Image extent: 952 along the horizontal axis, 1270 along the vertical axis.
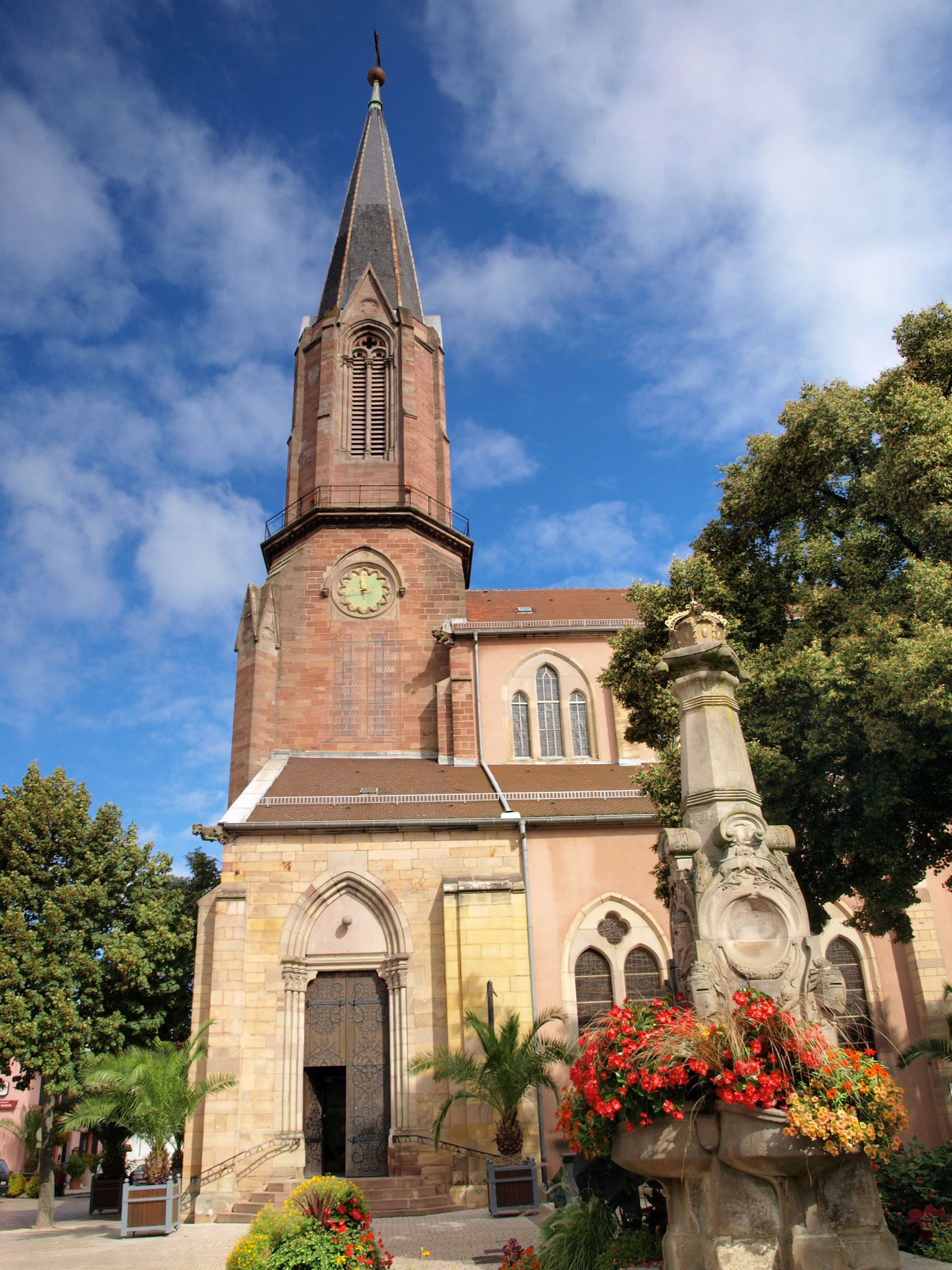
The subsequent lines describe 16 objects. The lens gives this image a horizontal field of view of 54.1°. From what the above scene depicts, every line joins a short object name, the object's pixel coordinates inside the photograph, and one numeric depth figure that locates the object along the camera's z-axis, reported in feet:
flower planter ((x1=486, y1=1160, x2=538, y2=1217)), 43.55
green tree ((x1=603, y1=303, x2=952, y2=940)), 35.60
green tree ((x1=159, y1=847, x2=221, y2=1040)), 64.80
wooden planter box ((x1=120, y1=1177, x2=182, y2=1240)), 44.70
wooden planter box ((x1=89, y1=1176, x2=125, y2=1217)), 57.21
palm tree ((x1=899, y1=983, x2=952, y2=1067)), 44.86
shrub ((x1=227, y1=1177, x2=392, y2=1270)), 22.98
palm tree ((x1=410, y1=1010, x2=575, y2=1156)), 47.47
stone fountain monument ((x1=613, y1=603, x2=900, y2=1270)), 19.49
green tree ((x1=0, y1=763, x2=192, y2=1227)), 55.21
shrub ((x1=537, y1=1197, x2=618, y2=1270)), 23.71
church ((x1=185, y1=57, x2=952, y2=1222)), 52.90
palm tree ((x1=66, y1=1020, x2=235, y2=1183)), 47.09
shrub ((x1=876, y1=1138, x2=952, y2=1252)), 24.20
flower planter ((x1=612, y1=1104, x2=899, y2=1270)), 19.30
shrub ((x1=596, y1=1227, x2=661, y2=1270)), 22.67
